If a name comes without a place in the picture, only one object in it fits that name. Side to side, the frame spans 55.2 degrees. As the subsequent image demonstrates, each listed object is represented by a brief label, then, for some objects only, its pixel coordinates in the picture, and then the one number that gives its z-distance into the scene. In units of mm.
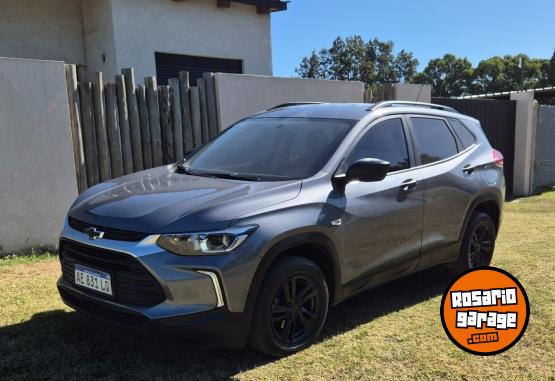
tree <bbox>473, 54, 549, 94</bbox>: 61500
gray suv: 3182
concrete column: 12352
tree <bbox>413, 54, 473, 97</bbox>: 67062
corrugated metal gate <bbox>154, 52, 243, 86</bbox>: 10992
